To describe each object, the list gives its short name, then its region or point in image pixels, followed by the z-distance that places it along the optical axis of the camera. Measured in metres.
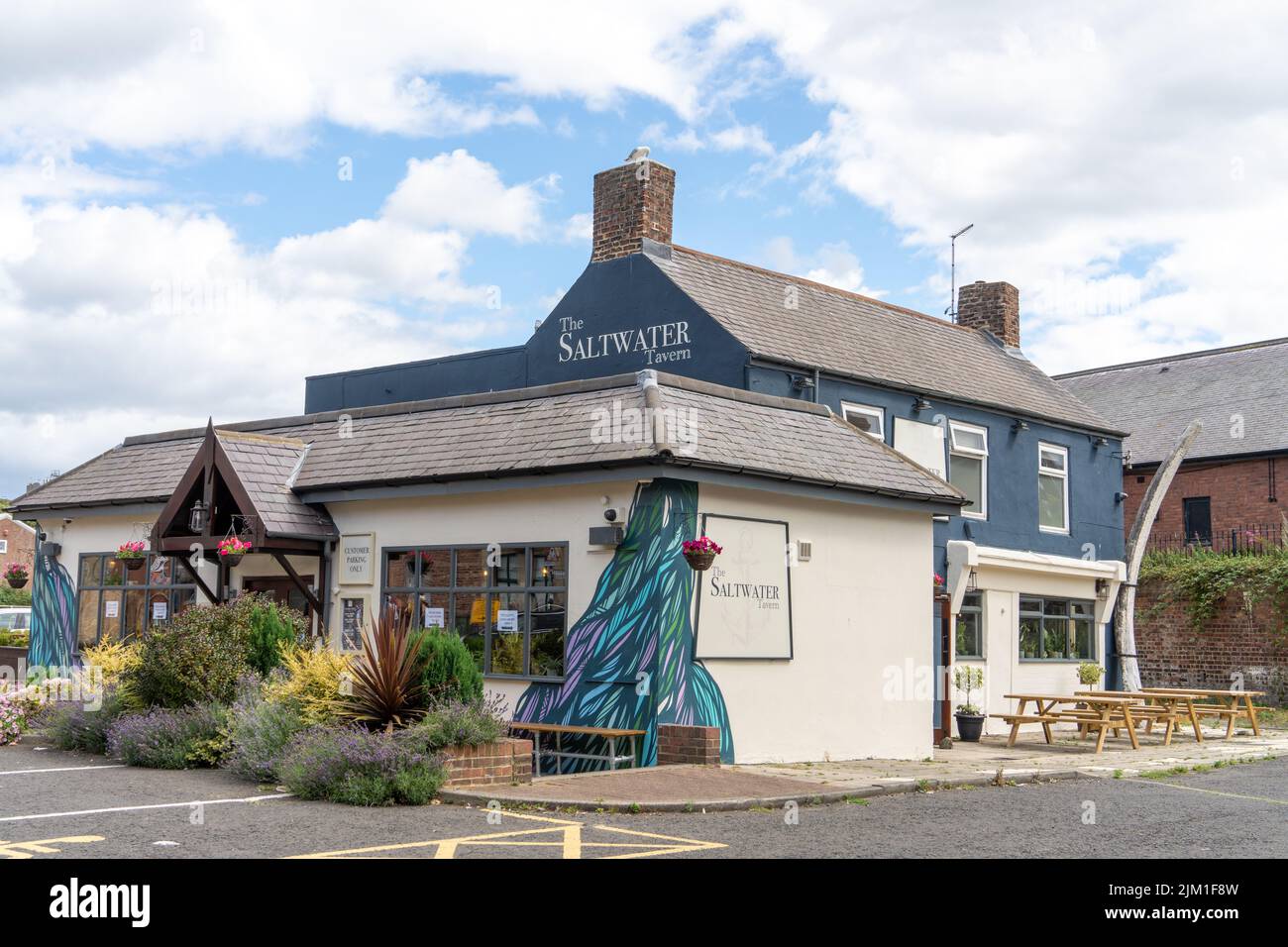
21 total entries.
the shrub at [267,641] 14.58
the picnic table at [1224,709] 19.45
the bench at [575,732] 13.30
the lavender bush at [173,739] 13.21
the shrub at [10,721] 15.40
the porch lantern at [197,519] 16.66
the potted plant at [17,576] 20.40
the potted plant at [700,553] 13.47
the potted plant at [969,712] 20.17
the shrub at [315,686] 12.48
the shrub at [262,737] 12.14
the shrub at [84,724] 14.38
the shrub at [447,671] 12.26
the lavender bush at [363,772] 10.76
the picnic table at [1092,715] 18.14
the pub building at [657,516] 14.16
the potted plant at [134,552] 18.05
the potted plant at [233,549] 15.98
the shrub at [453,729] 11.41
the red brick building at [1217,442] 31.62
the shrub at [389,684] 12.13
